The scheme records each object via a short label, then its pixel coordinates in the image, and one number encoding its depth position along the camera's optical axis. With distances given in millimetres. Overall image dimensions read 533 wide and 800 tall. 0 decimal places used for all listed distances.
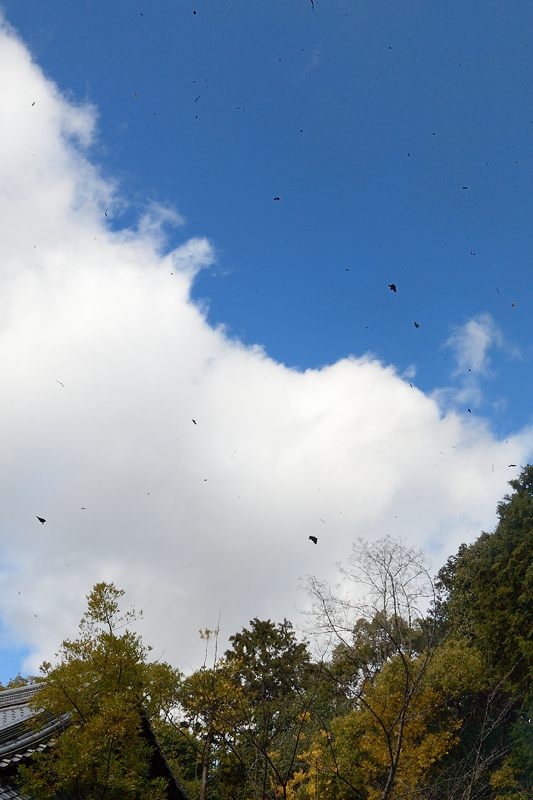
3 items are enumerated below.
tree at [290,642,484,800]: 16234
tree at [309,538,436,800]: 5590
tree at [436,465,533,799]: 17094
